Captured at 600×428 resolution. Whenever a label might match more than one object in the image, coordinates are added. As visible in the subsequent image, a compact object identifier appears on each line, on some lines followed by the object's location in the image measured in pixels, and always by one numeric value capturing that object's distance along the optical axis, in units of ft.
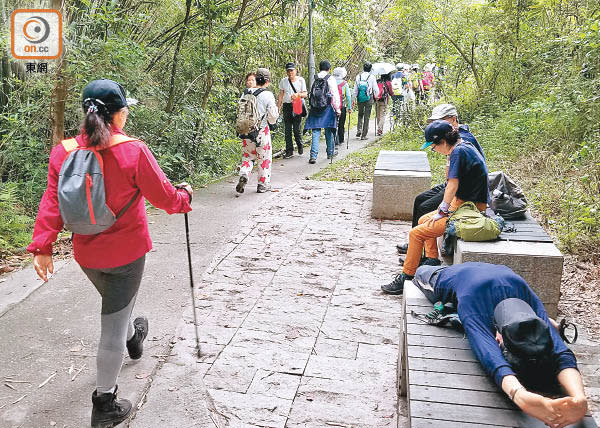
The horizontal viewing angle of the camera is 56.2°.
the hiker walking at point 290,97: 38.29
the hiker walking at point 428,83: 49.56
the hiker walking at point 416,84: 49.34
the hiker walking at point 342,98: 43.80
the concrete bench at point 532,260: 14.82
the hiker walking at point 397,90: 50.34
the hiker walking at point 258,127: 29.12
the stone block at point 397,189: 25.66
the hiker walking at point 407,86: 52.35
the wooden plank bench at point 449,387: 8.54
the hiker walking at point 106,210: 10.40
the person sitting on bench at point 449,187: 16.74
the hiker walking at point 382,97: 51.62
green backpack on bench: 15.83
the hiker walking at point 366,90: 48.37
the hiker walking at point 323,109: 37.78
